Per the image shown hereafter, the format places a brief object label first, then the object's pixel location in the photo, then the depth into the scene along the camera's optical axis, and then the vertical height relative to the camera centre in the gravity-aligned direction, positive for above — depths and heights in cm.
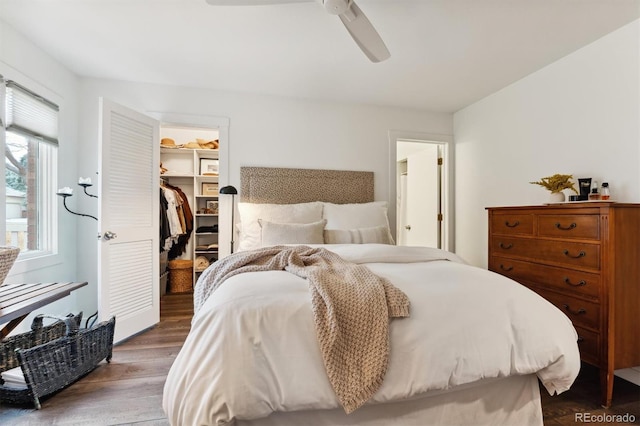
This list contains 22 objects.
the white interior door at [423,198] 414 +22
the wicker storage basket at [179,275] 418 -85
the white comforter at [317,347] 109 -53
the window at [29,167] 222 +36
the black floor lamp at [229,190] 314 +24
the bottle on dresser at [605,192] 212 +15
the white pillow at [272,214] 294 -1
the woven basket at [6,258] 149 -23
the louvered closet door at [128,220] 253 -6
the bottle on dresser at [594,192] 215 +16
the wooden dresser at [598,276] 179 -39
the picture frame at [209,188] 451 +37
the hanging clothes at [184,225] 412 -17
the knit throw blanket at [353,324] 114 -43
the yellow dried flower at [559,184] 239 +24
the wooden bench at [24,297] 139 -44
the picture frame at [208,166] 452 +69
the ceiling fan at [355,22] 159 +109
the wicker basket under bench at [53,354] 170 -87
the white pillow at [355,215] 309 -2
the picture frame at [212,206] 449 +10
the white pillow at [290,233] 262 -18
